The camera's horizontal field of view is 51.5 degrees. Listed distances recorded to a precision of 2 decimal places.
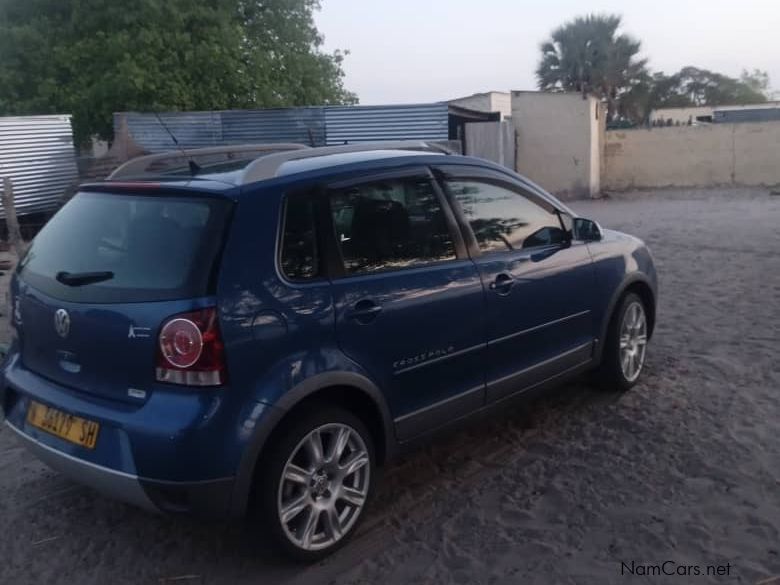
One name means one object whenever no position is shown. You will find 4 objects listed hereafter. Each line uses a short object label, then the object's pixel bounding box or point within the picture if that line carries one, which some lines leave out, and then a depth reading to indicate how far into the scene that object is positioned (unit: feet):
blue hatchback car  10.32
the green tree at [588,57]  119.85
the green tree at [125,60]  63.21
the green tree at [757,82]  193.36
